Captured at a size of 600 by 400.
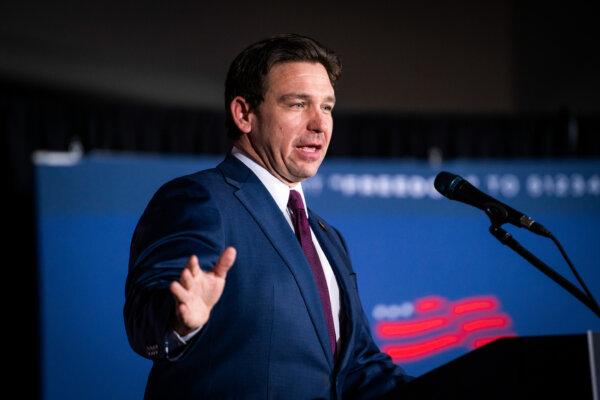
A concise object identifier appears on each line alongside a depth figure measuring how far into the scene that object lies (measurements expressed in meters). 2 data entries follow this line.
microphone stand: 2.95
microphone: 3.02
